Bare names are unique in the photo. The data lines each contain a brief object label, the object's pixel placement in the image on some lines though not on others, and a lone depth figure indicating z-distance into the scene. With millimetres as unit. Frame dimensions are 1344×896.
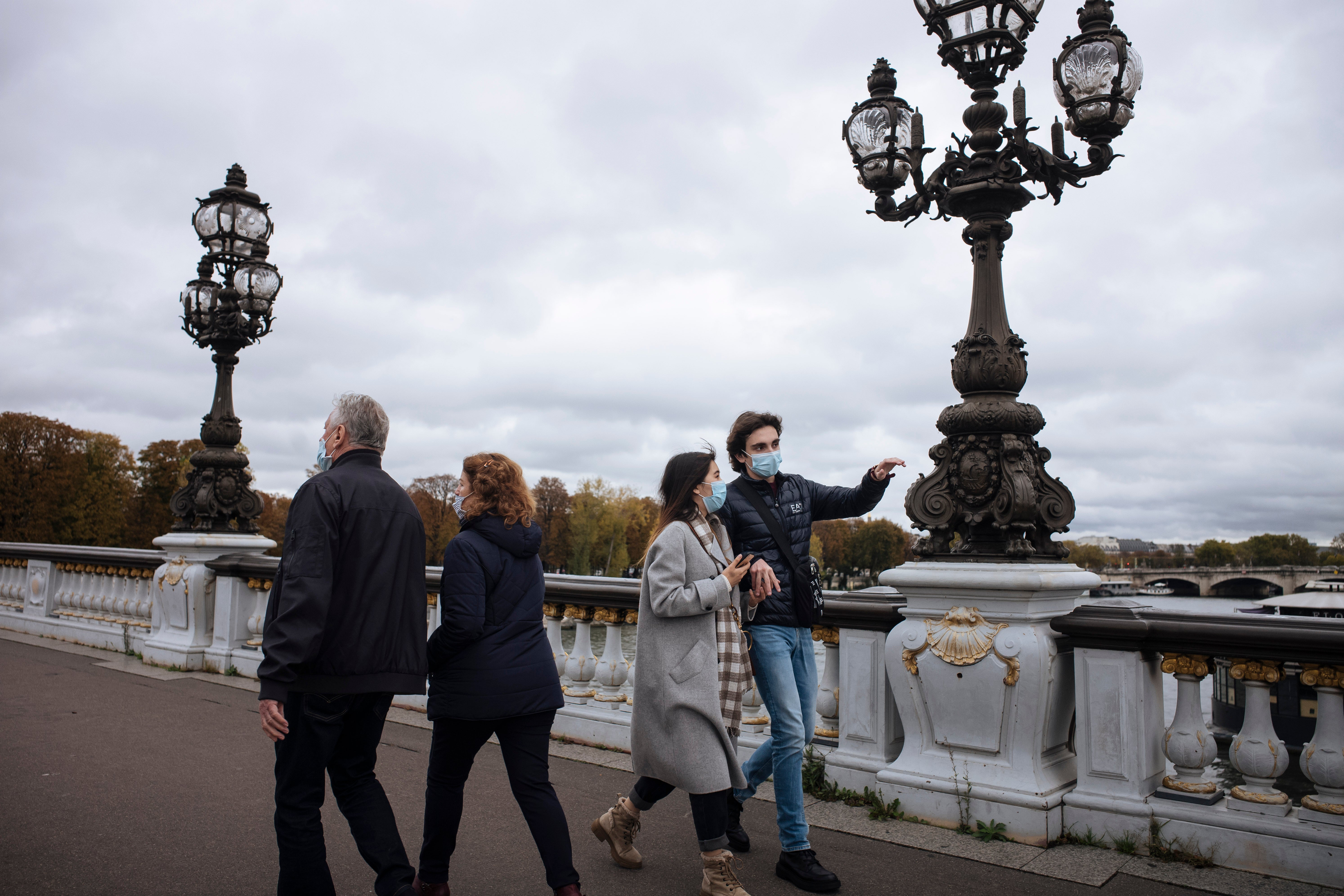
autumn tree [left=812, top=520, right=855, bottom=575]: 97438
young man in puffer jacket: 3947
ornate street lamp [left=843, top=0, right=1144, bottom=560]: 4914
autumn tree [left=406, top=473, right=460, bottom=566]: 71062
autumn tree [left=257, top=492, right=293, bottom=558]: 70188
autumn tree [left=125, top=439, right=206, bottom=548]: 57531
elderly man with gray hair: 3174
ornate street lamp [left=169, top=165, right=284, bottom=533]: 10289
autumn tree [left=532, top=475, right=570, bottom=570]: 81562
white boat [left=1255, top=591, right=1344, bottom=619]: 19125
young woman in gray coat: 3646
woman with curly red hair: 3564
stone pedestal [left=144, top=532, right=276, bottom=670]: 9992
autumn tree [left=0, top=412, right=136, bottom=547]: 48000
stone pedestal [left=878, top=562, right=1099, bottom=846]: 4531
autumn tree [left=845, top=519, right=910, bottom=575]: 97250
